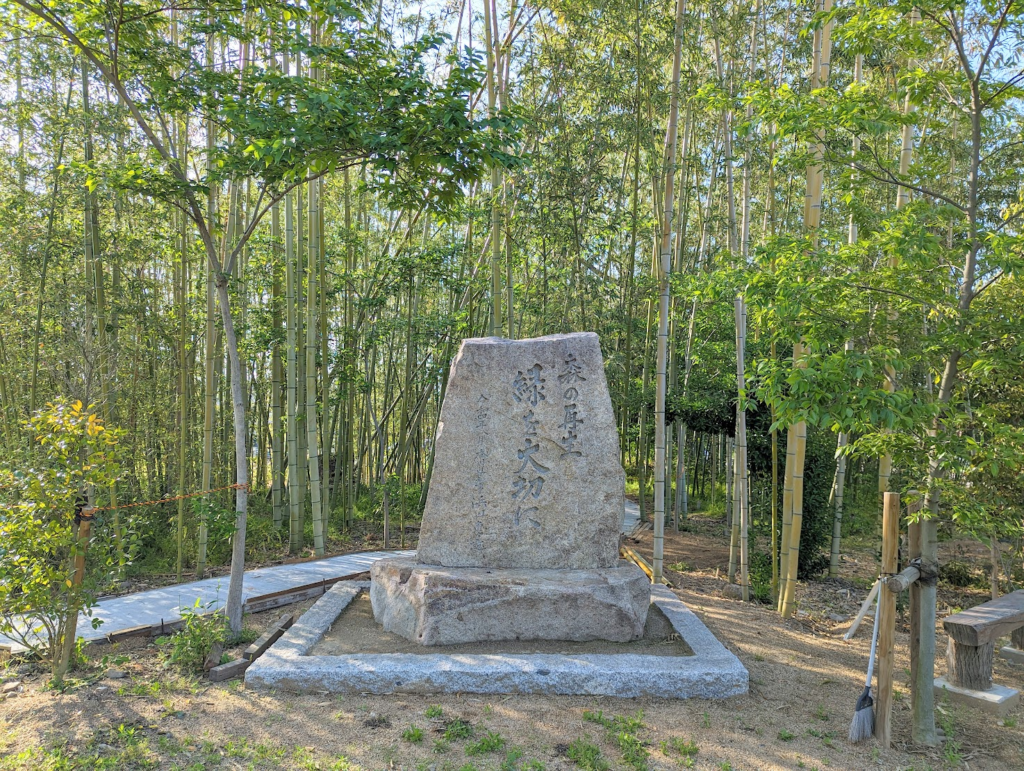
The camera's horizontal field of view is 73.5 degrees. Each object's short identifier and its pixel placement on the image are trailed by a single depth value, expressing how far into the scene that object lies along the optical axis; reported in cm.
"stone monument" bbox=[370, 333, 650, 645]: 405
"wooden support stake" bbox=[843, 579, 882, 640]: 374
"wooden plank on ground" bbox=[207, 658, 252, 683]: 339
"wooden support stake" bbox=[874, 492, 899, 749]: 283
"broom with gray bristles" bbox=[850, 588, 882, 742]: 288
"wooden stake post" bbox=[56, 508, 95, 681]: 319
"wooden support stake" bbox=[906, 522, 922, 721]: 295
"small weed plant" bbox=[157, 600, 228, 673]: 352
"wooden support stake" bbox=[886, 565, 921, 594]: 276
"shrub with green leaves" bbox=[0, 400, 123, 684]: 305
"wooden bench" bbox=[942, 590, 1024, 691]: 337
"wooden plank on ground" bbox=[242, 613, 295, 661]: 363
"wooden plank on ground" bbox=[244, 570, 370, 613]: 447
